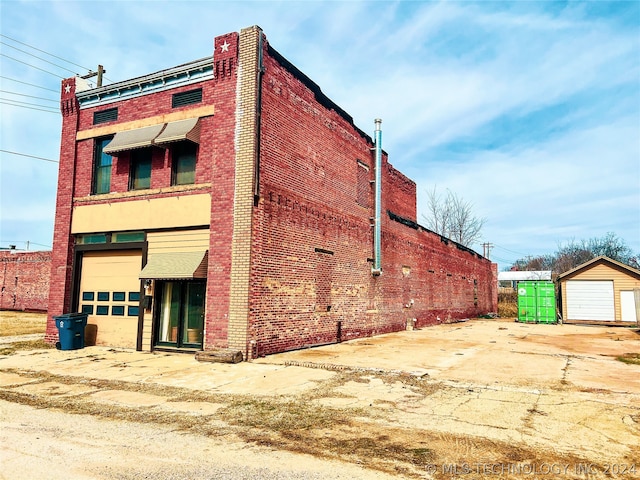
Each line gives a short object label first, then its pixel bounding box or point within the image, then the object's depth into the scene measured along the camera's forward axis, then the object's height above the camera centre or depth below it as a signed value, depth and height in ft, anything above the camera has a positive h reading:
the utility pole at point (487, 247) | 221.05 +22.87
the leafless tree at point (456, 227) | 165.58 +24.54
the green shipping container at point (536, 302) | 97.04 -2.18
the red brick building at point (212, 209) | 37.65 +7.75
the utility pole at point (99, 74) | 58.98 +28.98
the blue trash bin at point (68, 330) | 42.04 -4.31
